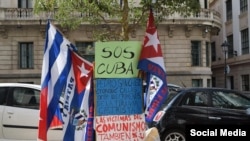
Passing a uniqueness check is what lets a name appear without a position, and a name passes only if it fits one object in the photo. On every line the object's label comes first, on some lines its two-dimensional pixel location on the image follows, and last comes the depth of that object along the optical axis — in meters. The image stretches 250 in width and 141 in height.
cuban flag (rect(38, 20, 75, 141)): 4.89
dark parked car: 8.83
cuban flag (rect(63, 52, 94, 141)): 5.09
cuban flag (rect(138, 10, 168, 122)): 5.00
